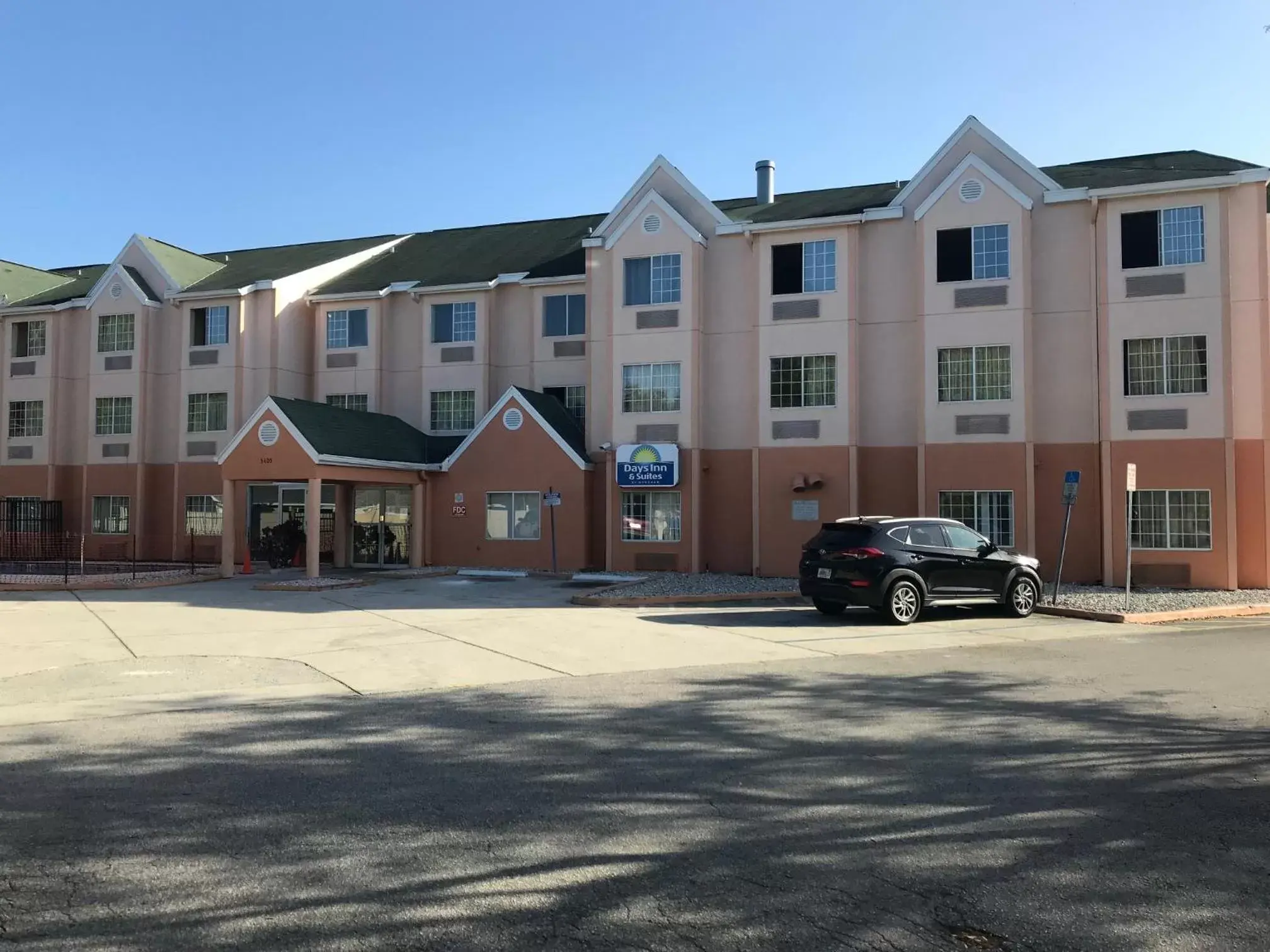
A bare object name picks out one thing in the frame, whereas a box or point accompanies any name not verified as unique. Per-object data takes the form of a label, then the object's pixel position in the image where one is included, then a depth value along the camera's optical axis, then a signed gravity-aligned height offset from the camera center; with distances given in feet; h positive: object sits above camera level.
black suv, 49.88 -3.23
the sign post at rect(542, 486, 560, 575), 77.92 +0.62
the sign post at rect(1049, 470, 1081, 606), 57.31 +1.16
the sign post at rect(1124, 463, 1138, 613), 55.42 +1.40
